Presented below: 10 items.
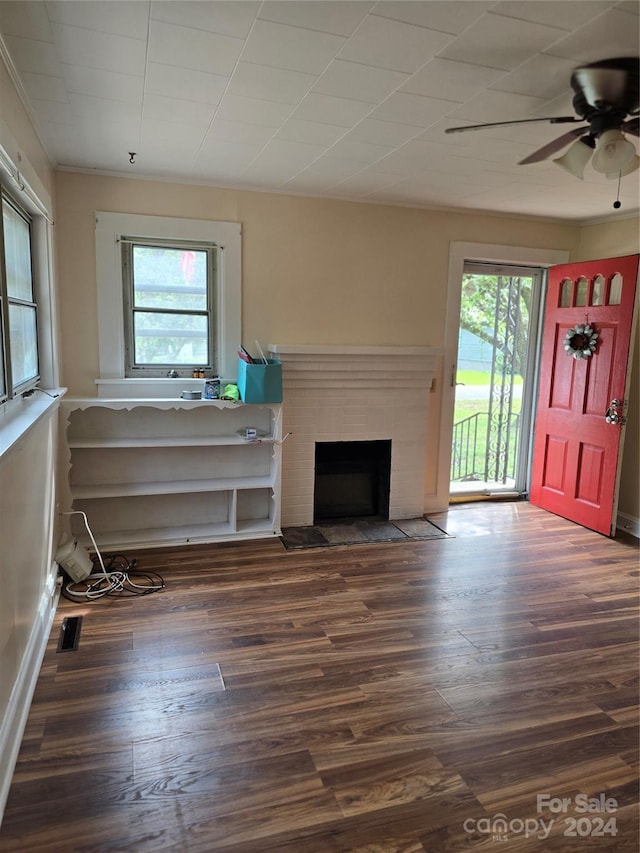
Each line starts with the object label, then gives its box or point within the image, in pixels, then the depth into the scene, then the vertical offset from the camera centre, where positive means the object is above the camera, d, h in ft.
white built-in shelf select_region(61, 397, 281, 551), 12.46 -3.08
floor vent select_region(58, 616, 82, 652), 8.68 -4.71
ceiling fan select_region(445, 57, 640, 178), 6.75 +2.92
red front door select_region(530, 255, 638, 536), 13.84 -1.08
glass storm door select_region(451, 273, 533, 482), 16.25 -0.97
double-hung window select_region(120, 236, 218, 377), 12.61 +0.73
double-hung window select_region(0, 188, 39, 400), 7.50 +0.44
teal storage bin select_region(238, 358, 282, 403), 12.39 -0.92
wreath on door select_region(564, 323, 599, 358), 14.44 +0.19
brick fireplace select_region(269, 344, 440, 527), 13.73 -1.63
